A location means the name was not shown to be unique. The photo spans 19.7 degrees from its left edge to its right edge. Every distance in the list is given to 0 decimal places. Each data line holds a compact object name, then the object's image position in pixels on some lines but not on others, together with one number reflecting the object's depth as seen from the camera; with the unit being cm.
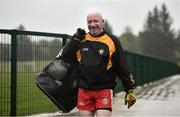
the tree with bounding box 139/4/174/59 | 10169
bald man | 570
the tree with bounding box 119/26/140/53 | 14080
